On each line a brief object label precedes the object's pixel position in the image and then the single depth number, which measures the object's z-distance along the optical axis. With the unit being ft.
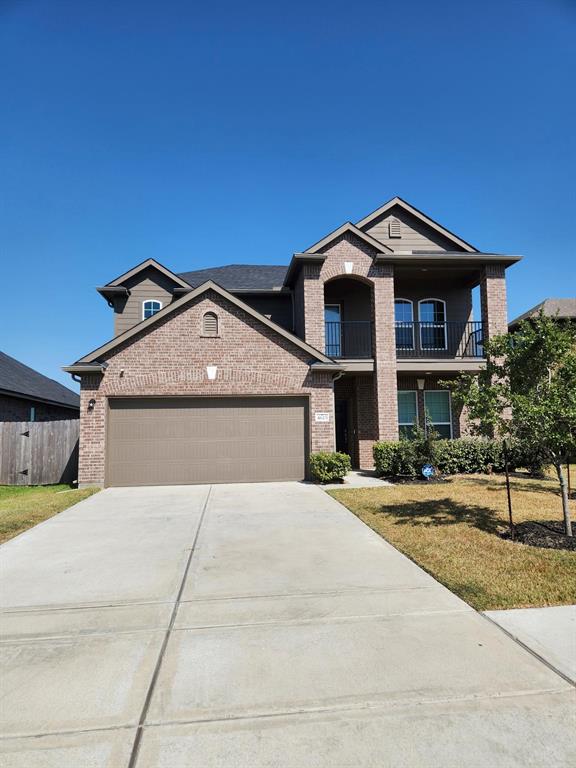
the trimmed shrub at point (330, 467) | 39.19
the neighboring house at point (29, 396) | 57.31
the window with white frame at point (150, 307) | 55.36
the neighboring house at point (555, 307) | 74.23
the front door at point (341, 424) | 54.60
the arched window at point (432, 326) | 53.67
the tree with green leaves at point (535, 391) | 19.95
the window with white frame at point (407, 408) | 51.88
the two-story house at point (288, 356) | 40.68
